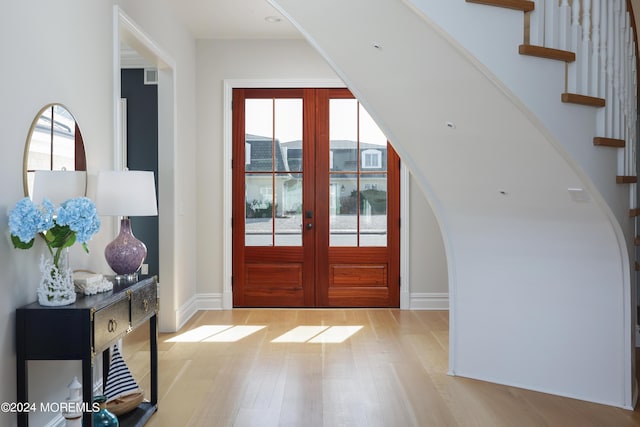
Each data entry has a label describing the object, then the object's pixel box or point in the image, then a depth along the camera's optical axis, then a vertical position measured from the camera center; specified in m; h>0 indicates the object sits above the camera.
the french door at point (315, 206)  5.84 -0.10
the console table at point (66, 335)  2.22 -0.55
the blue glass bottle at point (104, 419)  2.57 -1.00
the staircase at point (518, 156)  2.61 +0.21
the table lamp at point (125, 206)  2.82 -0.05
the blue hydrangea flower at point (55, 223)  2.20 -0.11
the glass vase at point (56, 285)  2.31 -0.36
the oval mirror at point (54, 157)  2.51 +0.18
